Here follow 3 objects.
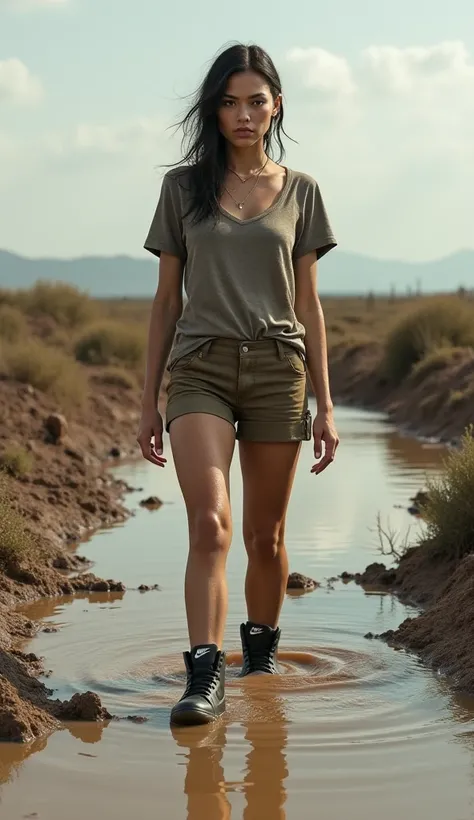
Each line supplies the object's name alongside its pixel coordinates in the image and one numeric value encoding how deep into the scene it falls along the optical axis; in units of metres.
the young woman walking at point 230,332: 7.84
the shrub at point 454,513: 12.46
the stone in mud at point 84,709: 8.17
